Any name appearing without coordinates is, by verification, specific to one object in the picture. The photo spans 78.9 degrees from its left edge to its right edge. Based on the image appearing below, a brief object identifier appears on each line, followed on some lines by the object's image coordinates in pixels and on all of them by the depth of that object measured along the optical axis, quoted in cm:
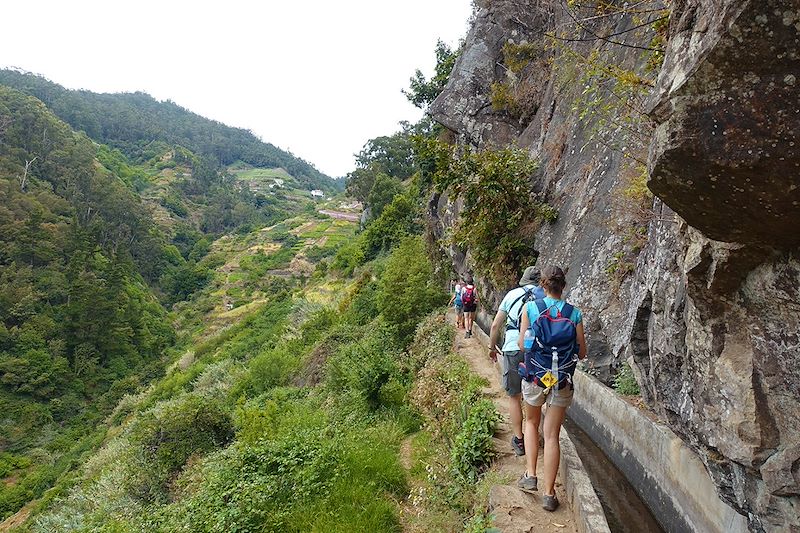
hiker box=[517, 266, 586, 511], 386
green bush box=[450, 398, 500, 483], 525
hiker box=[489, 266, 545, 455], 458
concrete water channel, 403
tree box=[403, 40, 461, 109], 2177
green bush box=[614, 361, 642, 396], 586
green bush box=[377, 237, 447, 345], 1455
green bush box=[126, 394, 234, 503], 1078
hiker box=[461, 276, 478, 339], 1141
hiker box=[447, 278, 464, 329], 1206
